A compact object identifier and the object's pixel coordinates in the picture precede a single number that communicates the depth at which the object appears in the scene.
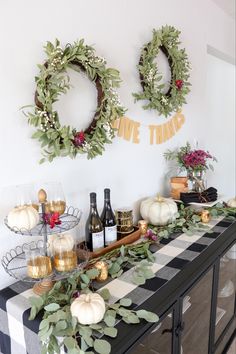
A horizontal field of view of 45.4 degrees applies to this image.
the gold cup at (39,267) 0.98
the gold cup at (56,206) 1.12
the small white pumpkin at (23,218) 0.98
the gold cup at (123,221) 1.52
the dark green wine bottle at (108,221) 1.40
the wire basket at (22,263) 1.01
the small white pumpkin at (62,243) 1.05
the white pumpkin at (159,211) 1.65
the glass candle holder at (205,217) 1.70
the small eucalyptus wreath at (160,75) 1.66
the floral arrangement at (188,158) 1.96
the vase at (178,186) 2.00
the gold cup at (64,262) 1.03
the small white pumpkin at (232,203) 1.92
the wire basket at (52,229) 0.99
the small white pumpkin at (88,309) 0.83
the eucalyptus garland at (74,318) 0.77
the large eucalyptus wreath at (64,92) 1.14
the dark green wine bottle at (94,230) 1.34
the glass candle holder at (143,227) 1.57
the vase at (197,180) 2.00
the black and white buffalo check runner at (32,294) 0.92
